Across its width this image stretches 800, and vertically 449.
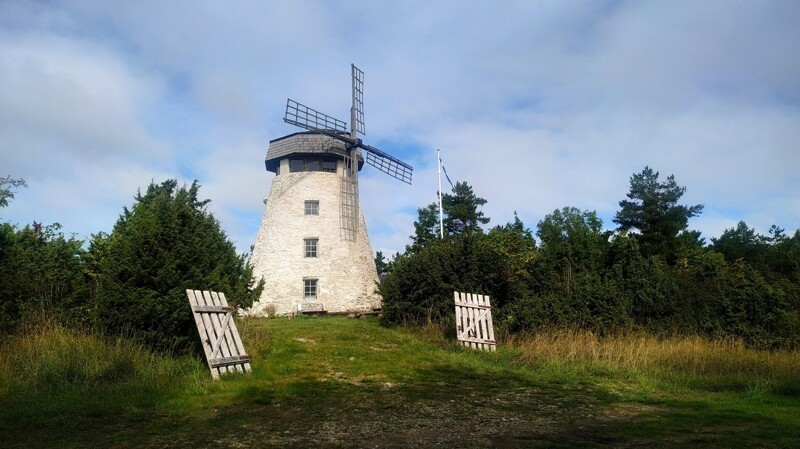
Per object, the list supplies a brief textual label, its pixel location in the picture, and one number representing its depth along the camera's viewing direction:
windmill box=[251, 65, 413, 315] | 32.19
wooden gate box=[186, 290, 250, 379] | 10.45
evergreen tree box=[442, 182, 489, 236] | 42.97
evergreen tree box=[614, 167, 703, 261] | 36.84
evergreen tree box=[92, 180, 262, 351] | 11.16
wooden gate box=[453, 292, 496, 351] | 15.82
